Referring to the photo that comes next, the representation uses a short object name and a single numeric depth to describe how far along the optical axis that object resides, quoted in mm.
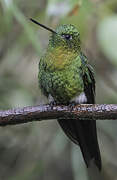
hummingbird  5004
